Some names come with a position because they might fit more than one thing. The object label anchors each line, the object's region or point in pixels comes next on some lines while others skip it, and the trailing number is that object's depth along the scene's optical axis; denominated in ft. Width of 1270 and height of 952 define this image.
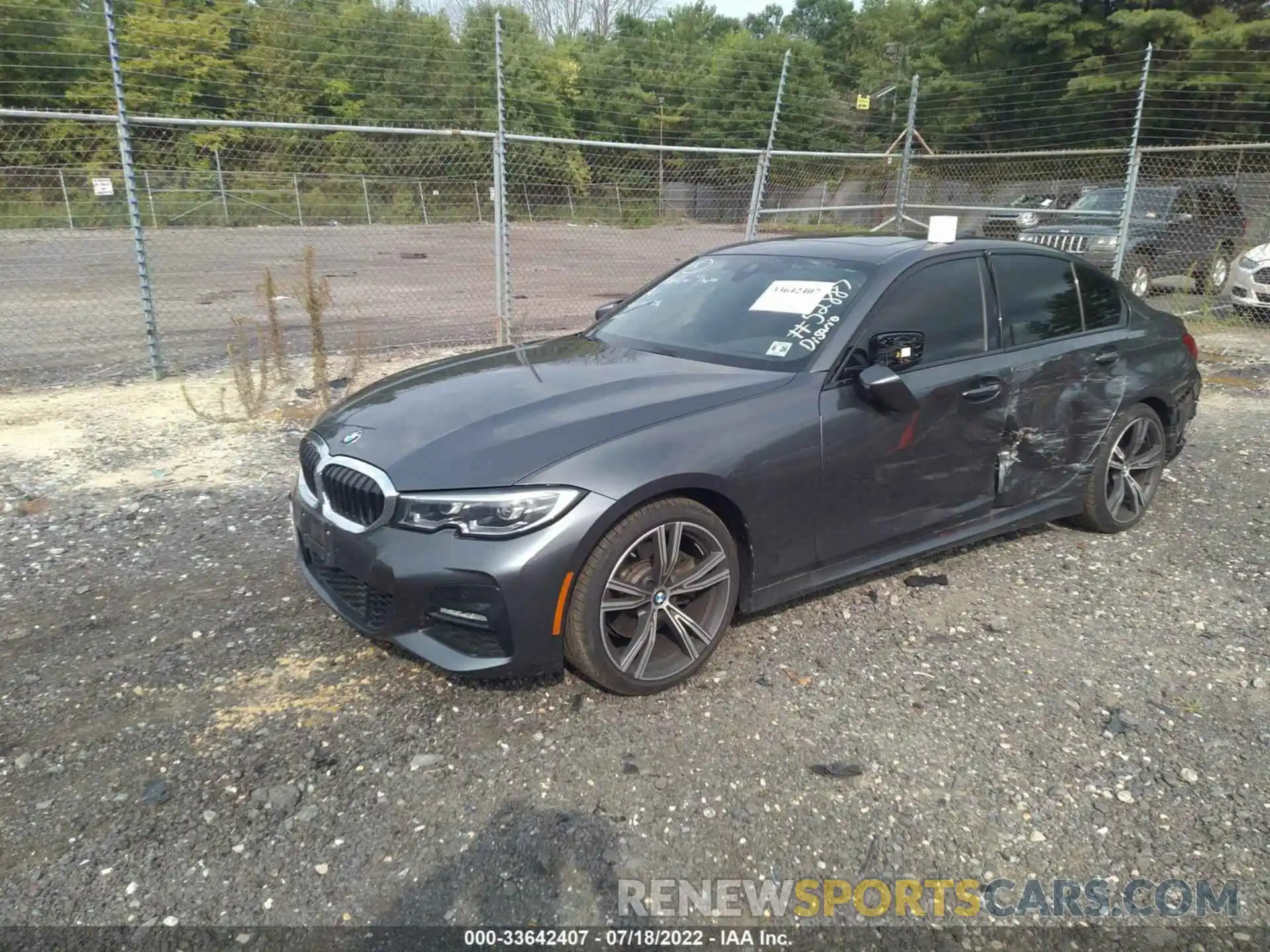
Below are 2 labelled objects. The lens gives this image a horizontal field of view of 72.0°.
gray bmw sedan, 9.38
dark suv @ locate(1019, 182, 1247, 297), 38.91
